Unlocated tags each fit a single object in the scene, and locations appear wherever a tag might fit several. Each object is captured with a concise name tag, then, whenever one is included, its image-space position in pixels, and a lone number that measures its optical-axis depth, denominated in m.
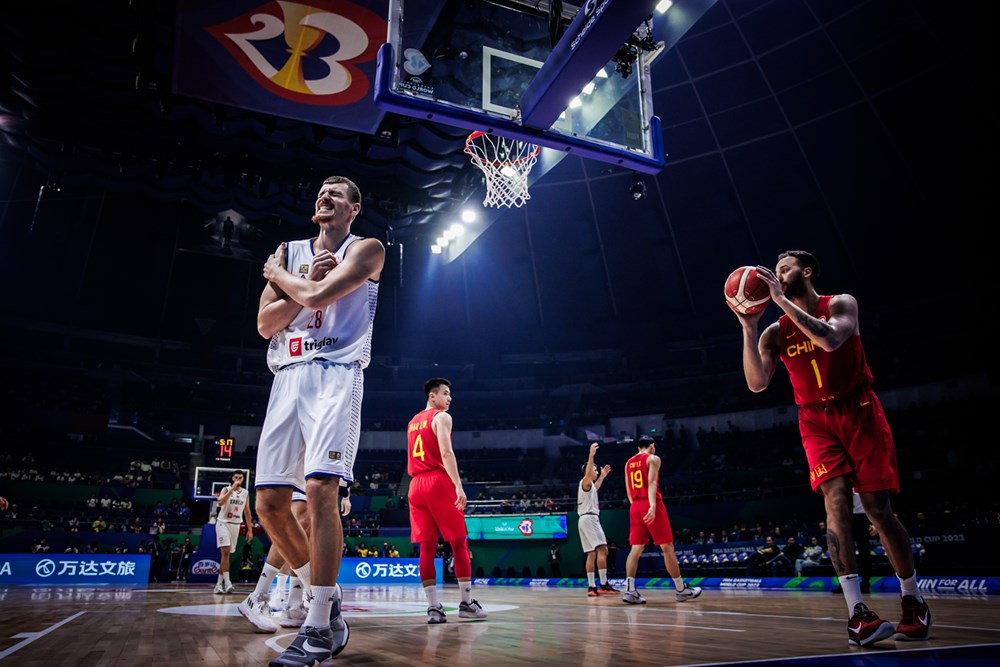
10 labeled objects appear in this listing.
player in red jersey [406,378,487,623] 5.92
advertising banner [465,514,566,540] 23.55
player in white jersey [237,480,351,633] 4.27
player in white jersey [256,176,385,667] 2.91
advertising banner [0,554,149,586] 14.91
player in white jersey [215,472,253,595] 11.29
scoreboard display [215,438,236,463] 22.62
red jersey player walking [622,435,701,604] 8.27
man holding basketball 3.58
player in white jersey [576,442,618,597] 9.97
